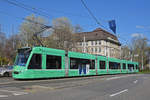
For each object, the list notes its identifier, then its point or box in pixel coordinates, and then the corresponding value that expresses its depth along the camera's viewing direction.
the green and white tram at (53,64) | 14.55
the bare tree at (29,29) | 34.80
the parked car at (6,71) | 19.62
